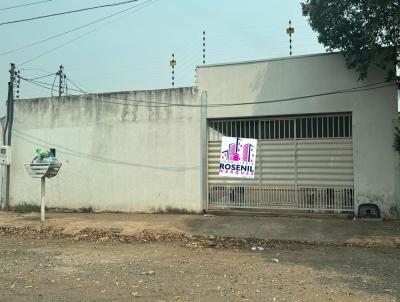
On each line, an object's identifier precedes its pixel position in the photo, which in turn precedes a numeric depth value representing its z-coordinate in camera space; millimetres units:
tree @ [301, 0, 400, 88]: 10750
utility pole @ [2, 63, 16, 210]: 16672
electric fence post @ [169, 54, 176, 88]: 15631
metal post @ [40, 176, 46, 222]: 13336
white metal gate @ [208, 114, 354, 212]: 12945
